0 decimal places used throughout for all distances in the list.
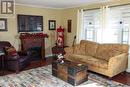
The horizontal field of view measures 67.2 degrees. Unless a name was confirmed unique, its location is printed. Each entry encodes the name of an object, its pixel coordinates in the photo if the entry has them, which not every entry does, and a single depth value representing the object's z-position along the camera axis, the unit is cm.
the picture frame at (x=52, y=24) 443
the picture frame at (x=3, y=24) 351
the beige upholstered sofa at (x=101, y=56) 264
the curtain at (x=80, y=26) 393
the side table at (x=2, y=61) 309
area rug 241
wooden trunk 238
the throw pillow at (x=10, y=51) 297
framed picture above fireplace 382
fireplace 382
